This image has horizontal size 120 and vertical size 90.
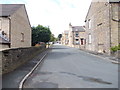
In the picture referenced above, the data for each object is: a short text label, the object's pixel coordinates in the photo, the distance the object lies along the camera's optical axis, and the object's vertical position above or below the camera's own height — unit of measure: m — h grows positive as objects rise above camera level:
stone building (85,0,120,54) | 13.52 +3.06
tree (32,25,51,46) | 24.54 +2.60
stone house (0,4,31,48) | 11.87 +2.64
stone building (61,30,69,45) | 73.37 +5.78
